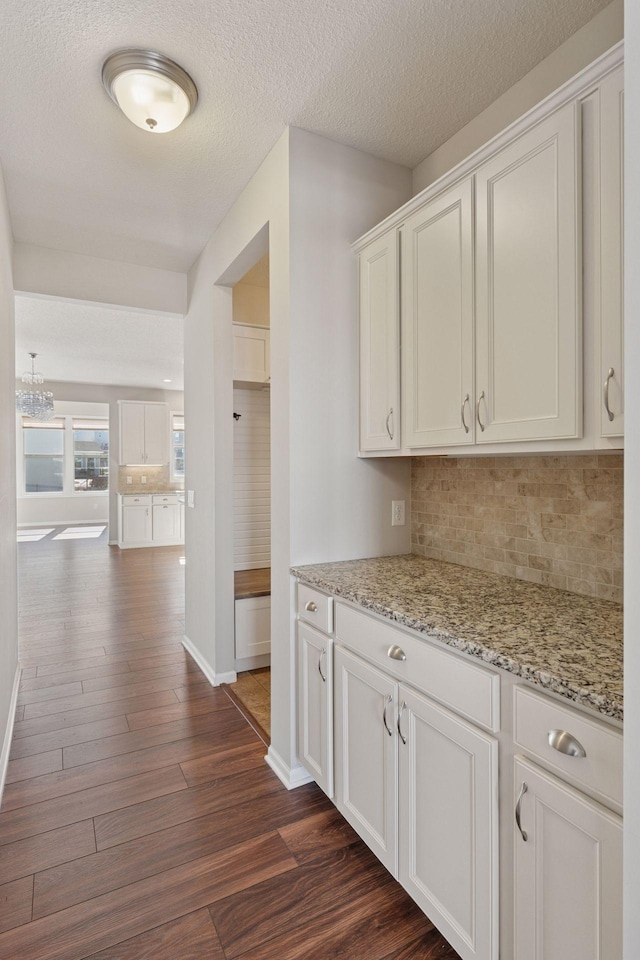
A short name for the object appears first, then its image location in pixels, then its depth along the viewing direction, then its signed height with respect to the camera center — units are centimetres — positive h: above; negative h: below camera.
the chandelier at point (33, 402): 733 +104
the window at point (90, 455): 1059 +40
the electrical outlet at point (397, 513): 236 -19
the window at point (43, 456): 1025 +37
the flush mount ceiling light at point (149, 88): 174 +138
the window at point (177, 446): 991 +56
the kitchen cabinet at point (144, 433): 880 +71
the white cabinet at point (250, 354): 339 +80
